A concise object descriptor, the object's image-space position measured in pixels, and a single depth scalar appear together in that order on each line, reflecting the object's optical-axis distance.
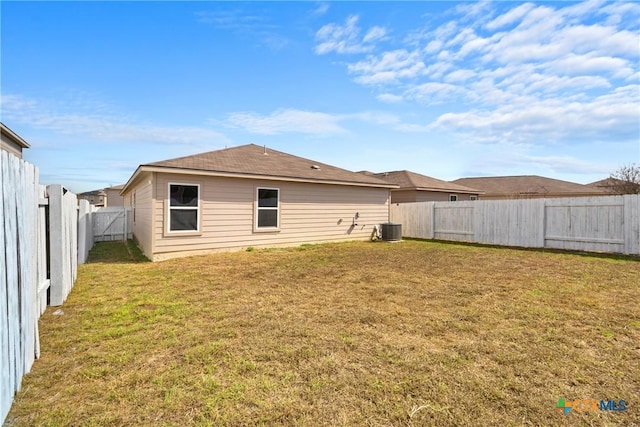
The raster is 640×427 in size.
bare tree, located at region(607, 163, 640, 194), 19.83
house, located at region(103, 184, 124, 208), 34.67
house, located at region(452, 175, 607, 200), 25.98
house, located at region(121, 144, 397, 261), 8.91
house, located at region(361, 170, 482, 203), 19.31
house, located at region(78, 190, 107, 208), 46.13
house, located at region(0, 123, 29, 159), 17.73
